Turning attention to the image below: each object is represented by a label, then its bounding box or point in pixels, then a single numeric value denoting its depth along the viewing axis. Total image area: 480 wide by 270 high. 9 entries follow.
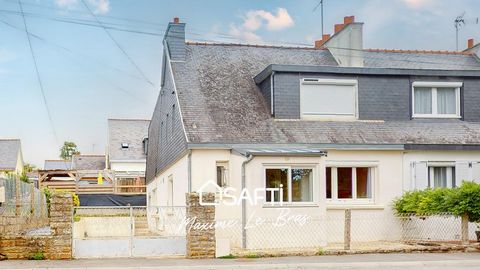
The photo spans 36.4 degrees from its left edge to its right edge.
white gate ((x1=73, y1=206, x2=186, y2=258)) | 17.12
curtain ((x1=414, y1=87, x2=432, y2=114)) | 24.73
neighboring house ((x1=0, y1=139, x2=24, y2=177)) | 65.11
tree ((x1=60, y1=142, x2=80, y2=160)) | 99.06
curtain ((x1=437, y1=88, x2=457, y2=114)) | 24.86
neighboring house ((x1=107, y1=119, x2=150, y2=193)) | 55.22
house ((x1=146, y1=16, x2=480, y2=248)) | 20.61
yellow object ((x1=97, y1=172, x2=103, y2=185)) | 44.78
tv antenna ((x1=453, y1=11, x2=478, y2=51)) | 31.13
